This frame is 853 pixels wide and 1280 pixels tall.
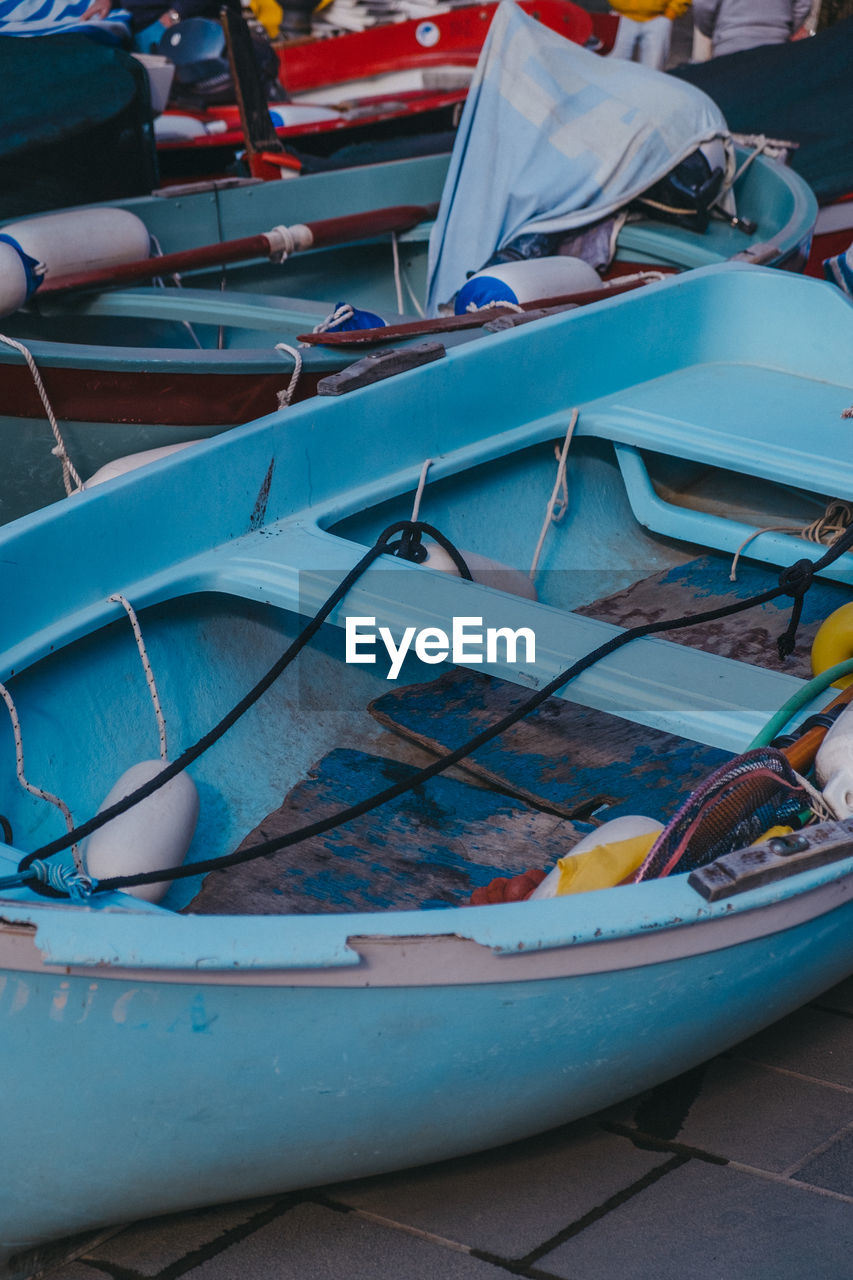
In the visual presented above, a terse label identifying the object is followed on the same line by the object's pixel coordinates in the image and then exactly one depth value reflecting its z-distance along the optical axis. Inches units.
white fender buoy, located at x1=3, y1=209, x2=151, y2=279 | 156.5
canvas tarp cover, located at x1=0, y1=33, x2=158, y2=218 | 174.7
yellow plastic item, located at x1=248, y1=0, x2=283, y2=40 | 453.4
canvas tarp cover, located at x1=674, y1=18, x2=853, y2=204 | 227.0
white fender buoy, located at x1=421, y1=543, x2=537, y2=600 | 104.0
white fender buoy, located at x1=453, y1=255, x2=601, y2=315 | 151.9
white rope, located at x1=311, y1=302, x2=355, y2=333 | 144.9
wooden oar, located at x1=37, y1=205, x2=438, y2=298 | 158.6
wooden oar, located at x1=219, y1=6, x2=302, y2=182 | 209.8
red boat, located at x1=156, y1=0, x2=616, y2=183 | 266.4
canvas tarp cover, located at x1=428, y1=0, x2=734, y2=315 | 178.1
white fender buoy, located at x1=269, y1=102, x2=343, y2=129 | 297.5
